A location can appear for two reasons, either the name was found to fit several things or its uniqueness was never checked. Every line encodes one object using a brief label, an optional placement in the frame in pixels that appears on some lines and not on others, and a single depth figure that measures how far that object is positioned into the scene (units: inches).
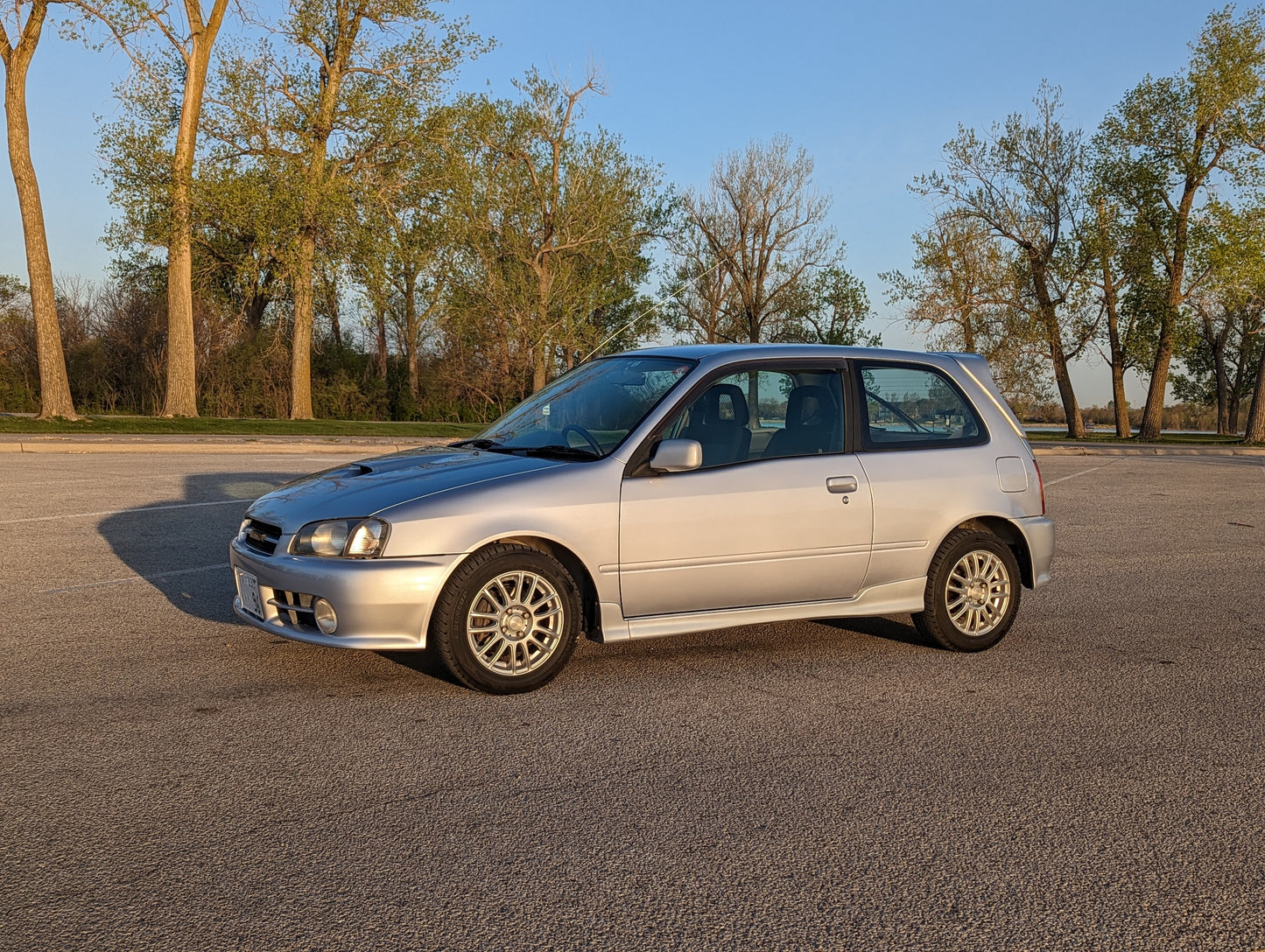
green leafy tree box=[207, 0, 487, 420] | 1087.0
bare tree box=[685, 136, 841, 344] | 1923.0
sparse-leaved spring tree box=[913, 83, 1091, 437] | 1576.0
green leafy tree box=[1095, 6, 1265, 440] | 1422.2
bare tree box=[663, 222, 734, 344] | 1966.0
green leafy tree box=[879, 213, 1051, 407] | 1565.0
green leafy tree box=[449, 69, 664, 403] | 1505.9
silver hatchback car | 195.6
